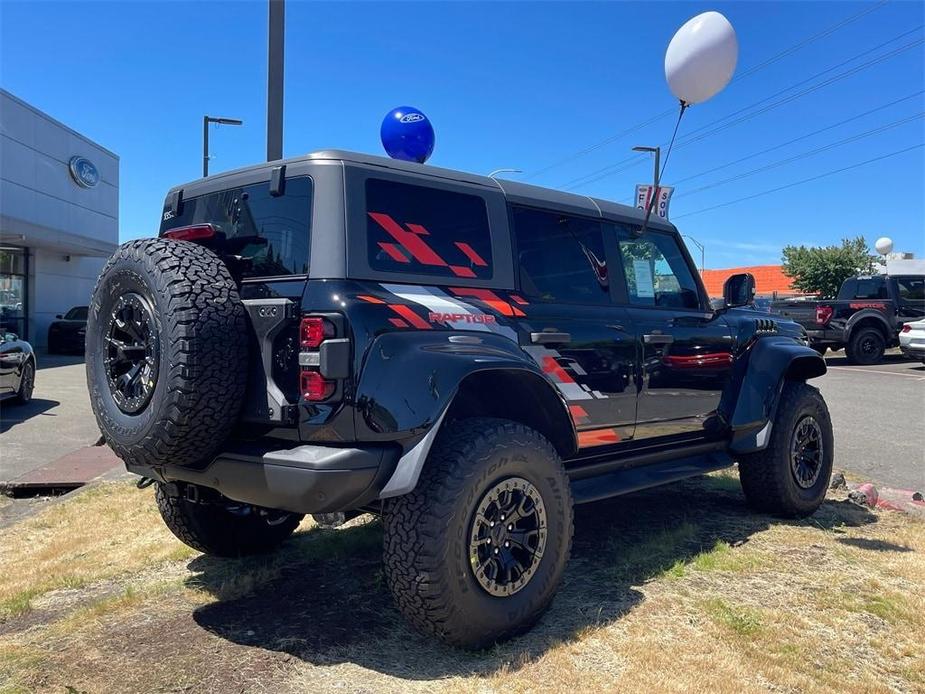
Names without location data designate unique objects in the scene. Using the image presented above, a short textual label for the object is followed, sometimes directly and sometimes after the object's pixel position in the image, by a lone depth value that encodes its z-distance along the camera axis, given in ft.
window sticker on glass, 14.60
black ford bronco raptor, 9.16
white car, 50.16
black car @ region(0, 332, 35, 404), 32.12
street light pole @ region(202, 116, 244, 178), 51.35
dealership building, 69.00
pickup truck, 55.31
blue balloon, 14.80
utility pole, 19.64
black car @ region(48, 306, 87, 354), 67.72
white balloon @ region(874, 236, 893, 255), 115.75
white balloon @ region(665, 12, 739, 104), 15.94
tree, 150.20
